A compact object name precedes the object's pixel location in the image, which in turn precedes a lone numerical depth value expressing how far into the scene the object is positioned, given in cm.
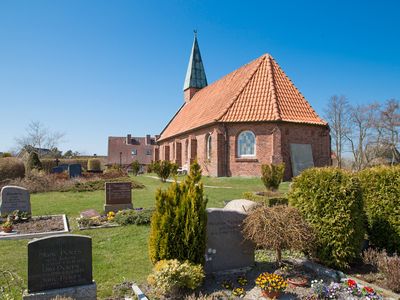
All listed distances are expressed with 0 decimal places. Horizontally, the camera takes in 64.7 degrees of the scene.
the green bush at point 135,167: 3541
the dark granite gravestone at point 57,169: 2958
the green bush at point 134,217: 1018
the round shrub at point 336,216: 627
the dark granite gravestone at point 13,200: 1147
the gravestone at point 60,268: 474
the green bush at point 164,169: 2336
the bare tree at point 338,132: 4025
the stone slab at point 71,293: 464
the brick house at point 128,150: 6012
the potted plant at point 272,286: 500
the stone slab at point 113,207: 1249
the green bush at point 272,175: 1486
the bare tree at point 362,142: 3775
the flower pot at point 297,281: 561
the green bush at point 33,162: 2738
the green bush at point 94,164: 4172
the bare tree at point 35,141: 6000
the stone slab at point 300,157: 2266
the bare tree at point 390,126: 3578
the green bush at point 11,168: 2098
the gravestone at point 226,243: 623
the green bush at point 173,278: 500
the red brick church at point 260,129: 2272
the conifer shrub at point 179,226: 553
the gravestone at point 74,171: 2598
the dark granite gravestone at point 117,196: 1258
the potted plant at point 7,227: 938
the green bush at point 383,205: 723
